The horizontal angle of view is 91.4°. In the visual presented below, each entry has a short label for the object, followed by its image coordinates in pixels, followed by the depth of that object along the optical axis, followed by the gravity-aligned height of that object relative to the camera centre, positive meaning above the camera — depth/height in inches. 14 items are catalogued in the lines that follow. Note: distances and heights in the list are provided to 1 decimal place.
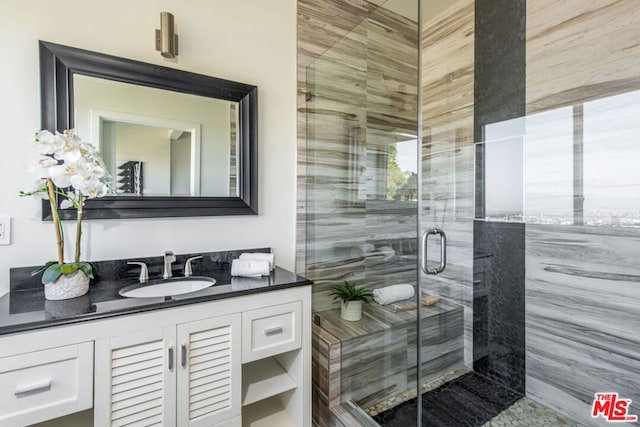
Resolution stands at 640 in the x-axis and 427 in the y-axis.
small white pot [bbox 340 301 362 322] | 74.5 -24.7
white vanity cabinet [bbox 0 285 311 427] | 36.6 -21.5
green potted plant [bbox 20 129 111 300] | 44.5 +4.2
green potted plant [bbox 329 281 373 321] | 75.0 -22.2
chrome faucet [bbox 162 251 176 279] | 59.2 -10.5
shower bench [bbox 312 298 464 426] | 65.2 -33.2
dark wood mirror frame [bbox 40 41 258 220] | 51.8 +19.3
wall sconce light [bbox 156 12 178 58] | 59.1 +32.9
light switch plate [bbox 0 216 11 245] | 48.9 -3.2
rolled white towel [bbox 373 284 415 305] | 72.4 -20.2
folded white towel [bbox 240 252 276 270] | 61.4 -9.6
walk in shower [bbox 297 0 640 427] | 62.7 +0.0
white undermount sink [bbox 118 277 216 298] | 54.1 -14.2
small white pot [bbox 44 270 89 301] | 44.3 -11.2
